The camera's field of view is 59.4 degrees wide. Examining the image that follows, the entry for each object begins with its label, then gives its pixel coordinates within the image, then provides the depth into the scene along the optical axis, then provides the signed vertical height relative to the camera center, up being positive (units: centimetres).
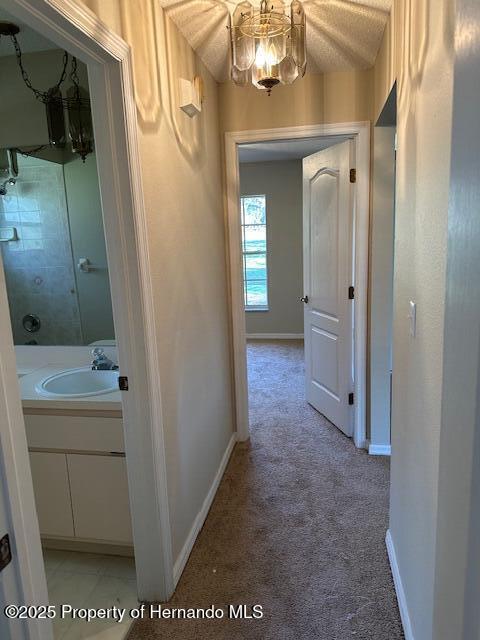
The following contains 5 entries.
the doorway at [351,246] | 262 +3
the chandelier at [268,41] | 163 +81
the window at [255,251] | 598 +2
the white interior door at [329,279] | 287 -22
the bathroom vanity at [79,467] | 182 -92
